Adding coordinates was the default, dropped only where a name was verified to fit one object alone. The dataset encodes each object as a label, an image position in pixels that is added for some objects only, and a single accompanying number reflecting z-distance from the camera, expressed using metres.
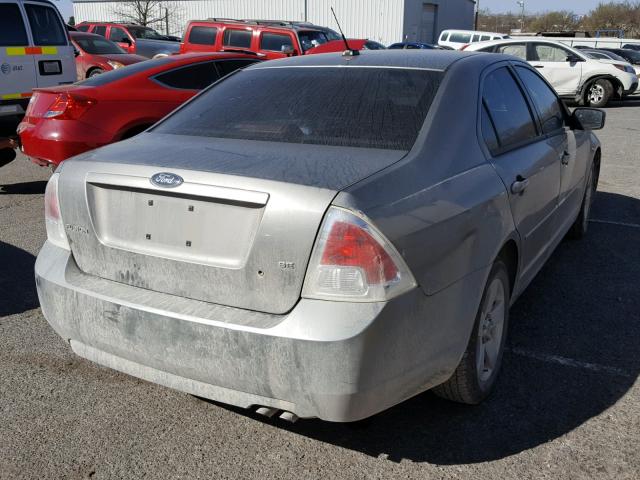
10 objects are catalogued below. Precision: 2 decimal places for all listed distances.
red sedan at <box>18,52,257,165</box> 6.75
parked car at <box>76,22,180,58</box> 21.11
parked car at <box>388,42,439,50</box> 23.31
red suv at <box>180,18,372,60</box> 15.95
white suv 18.00
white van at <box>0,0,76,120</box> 9.56
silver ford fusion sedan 2.34
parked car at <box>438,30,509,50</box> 32.66
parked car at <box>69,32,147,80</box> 16.48
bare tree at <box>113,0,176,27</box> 45.72
